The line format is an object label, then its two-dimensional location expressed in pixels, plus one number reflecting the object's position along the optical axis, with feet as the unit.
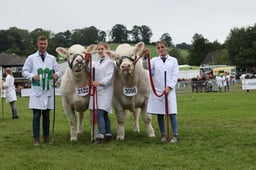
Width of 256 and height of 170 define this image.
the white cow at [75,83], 28.45
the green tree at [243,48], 278.26
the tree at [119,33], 419.78
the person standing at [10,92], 55.06
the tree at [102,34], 350.74
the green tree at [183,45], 629.18
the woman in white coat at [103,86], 29.04
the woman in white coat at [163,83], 28.90
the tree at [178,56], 393.95
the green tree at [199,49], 396.57
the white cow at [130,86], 29.17
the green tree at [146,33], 465.88
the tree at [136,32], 453.99
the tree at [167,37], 529.94
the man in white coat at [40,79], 28.58
